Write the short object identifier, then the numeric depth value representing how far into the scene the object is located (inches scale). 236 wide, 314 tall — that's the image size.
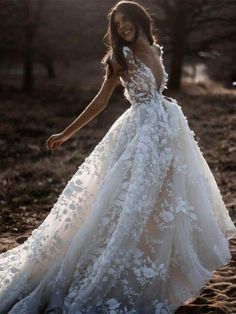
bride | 155.6
